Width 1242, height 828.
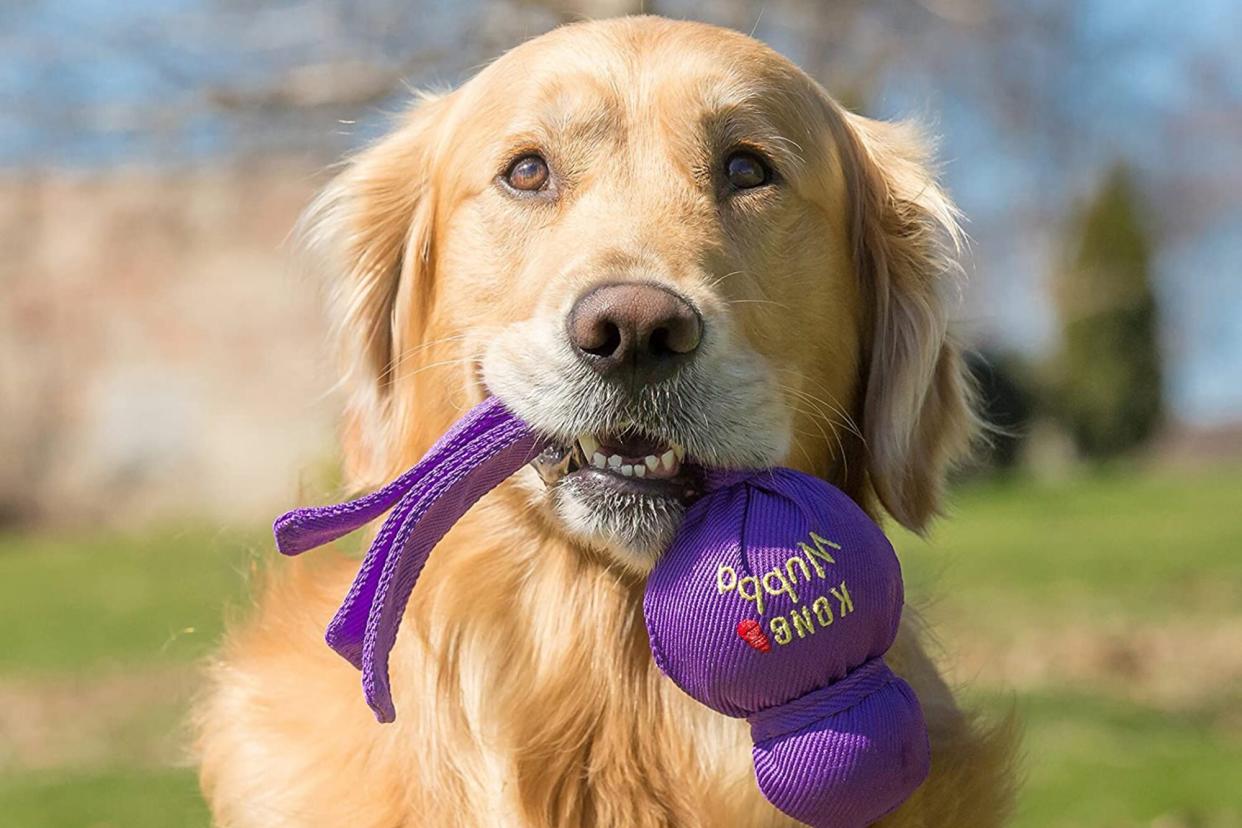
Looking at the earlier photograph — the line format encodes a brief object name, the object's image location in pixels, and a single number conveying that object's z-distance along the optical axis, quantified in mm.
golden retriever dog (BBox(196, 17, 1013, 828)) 3062
